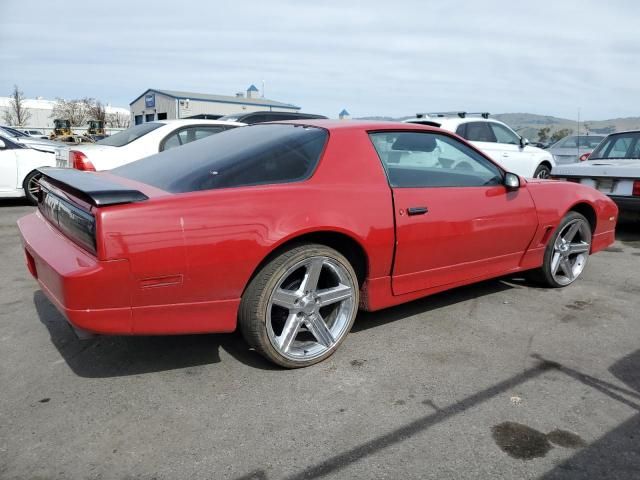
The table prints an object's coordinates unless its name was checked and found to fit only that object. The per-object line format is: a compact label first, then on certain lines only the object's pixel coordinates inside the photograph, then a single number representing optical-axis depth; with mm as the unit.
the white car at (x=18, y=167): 8344
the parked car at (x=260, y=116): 10469
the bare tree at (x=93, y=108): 63738
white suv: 8945
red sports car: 2451
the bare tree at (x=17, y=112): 62312
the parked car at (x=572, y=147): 12336
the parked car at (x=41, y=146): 8828
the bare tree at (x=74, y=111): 65688
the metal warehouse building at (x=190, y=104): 42062
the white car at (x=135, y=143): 6645
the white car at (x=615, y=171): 6266
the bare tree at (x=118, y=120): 68812
